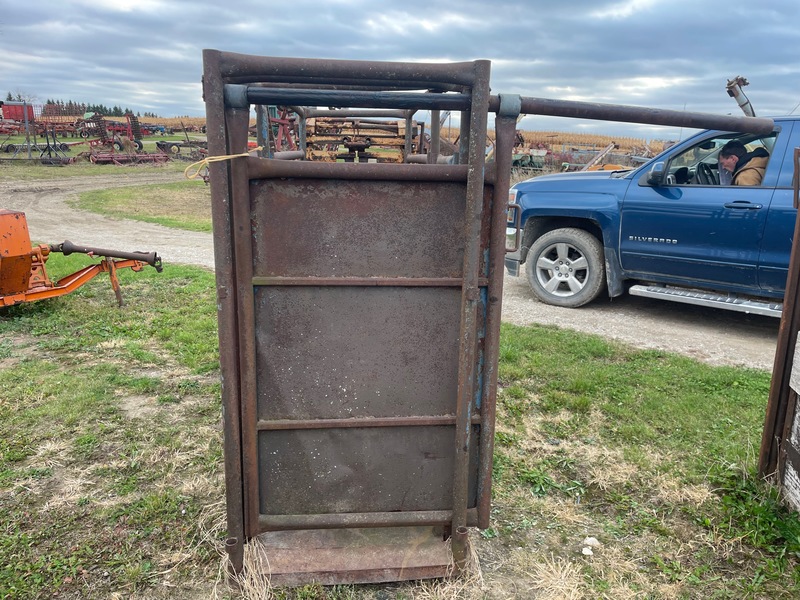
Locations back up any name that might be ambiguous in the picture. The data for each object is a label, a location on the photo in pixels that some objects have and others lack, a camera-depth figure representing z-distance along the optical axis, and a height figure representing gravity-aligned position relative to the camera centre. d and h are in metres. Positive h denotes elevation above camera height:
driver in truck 5.73 +0.04
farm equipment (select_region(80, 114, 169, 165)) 30.09 +0.49
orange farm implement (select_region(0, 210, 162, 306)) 5.39 -1.09
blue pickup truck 5.61 -0.66
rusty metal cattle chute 2.23 -0.67
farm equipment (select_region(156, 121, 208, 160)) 35.38 +0.42
